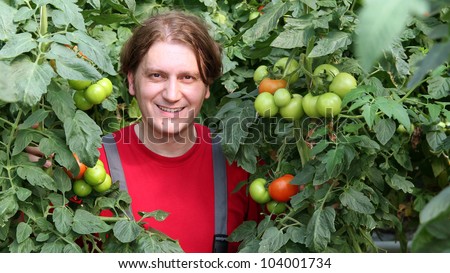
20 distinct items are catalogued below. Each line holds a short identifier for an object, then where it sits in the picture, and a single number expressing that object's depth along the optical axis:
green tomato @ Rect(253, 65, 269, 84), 1.85
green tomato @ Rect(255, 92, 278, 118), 1.75
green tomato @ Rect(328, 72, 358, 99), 1.70
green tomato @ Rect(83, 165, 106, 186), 1.76
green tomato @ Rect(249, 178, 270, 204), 1.84
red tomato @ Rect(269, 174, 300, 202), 1.79
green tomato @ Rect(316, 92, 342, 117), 1.67
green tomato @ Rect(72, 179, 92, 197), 1.79
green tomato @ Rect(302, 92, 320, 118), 1.70
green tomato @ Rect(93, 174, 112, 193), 1.81
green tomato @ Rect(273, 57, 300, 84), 1.77
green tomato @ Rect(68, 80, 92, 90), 1.74
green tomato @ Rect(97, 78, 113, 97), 1.81
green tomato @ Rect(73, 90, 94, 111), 1.82
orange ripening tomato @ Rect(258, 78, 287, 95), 1.77
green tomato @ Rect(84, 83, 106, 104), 1.79
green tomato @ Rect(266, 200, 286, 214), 1.83
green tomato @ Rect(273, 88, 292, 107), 1.73
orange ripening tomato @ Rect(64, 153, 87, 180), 1.77
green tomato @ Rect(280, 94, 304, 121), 1.74
